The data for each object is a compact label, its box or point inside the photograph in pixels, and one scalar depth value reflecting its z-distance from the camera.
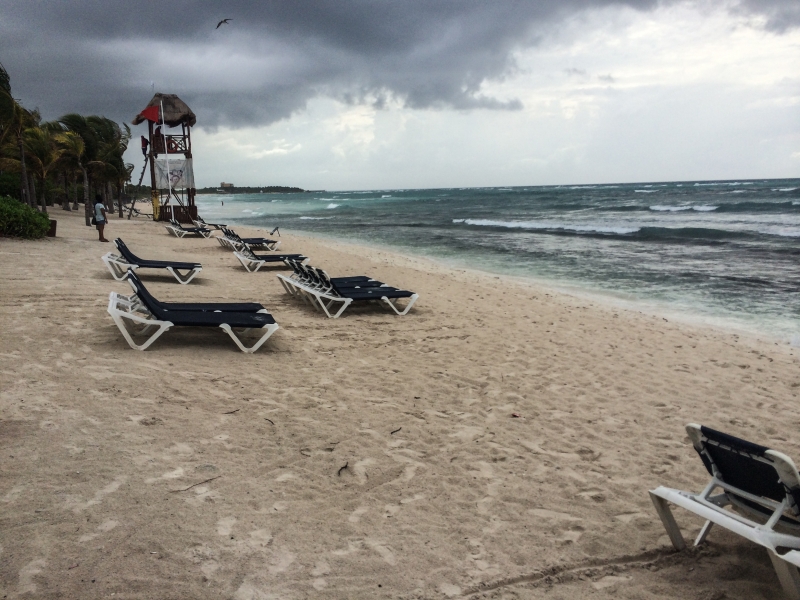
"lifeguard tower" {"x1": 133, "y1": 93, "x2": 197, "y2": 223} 28.86
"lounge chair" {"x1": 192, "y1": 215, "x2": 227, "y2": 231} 23.15
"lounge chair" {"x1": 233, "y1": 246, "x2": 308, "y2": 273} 13.20
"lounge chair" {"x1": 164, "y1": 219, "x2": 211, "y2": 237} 22.55
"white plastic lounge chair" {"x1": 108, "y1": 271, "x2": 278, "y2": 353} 6.08
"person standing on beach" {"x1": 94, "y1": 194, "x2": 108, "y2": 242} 16.25
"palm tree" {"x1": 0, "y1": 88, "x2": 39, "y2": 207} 16.27
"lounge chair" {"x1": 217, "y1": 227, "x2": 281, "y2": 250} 16.92
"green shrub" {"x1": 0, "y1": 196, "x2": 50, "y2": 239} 14.15
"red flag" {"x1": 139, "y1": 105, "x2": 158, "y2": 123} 28.77
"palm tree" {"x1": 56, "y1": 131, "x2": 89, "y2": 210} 23.46
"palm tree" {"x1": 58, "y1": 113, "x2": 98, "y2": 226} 26.86
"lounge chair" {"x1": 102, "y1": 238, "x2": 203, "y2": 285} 10.65
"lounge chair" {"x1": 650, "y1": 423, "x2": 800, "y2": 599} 2.56
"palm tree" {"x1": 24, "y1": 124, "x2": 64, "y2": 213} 21.88
